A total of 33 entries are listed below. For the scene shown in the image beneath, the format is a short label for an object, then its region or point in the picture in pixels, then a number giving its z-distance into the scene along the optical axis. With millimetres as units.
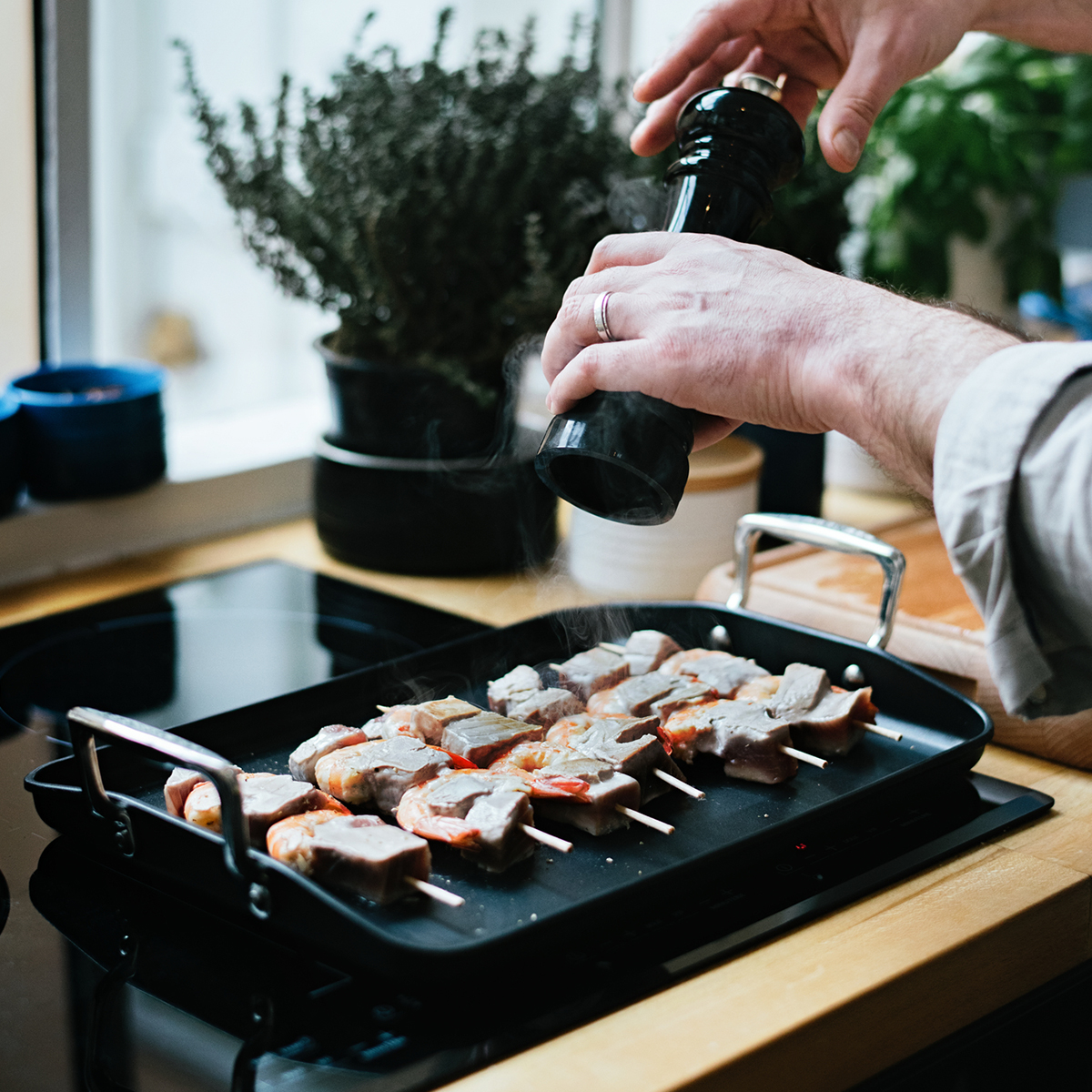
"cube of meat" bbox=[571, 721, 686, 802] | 1053
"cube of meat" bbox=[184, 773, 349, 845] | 974
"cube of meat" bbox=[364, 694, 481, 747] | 1139
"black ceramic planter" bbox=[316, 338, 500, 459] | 1662
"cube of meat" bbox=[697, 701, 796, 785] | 1104
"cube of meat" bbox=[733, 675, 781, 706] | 1232
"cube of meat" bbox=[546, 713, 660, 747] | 1124
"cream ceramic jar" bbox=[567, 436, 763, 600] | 1658
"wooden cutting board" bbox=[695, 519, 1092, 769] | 1263
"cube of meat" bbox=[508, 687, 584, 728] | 1206
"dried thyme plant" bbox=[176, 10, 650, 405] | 1621
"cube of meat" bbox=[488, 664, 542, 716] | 1229
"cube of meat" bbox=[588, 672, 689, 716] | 1208
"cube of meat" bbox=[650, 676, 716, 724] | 1199
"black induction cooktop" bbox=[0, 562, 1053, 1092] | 787
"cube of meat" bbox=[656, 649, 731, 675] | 1303
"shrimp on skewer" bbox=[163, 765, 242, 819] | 1011
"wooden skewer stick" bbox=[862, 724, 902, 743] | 1187
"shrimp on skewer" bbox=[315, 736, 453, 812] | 1035
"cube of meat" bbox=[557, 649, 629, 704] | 1260
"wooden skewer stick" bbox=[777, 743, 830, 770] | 1122
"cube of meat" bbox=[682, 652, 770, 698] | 1262
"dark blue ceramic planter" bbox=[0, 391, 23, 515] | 1623
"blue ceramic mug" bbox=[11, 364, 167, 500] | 1672
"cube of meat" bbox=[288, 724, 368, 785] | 1082
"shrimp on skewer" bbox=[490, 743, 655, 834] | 1006
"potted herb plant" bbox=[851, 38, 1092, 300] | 2357
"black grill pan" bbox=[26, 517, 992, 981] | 835
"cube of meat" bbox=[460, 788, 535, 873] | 946
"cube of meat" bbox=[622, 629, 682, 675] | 1322
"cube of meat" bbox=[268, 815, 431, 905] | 894
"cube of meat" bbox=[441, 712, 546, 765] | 1113
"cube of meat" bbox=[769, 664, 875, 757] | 1156
